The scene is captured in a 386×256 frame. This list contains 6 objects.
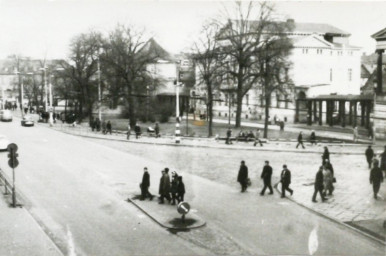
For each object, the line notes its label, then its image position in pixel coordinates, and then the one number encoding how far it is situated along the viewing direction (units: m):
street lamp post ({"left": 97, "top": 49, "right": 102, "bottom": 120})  42.88
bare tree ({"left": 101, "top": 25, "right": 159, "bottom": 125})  39.56
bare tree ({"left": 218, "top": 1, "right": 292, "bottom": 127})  39.25
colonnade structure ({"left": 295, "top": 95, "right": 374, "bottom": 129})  40.69
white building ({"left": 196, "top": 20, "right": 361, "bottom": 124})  45.97
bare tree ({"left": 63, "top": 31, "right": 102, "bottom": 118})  39.75
